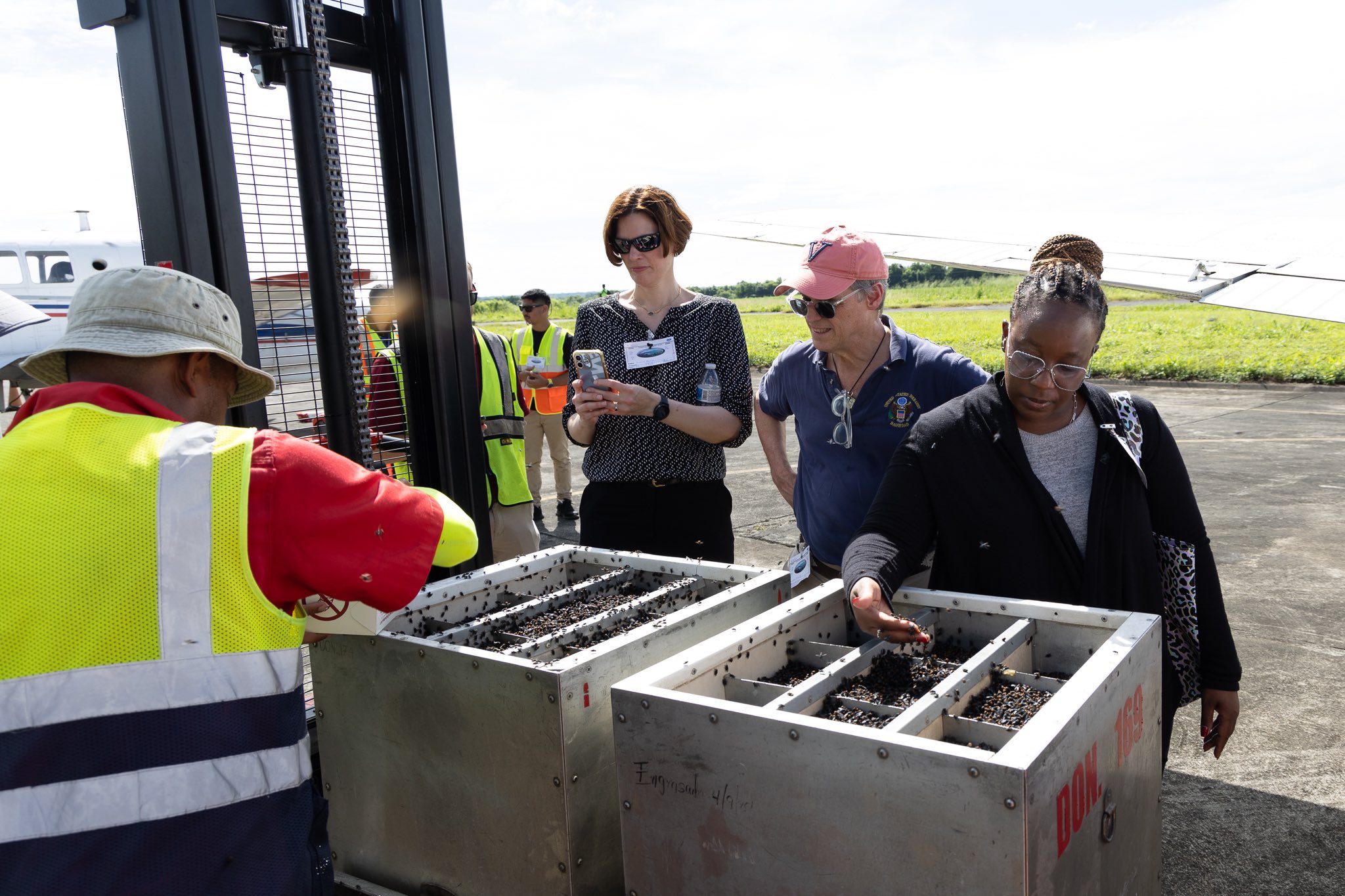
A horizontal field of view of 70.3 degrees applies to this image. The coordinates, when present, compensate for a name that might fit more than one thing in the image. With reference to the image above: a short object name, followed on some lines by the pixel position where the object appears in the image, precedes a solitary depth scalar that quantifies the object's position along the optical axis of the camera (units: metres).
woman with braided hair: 2.31
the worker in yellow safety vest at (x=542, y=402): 8.59
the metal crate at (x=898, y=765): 1.46
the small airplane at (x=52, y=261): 19.73
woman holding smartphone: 3.42
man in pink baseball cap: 2.96
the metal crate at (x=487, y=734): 1.96
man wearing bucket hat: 1.43
